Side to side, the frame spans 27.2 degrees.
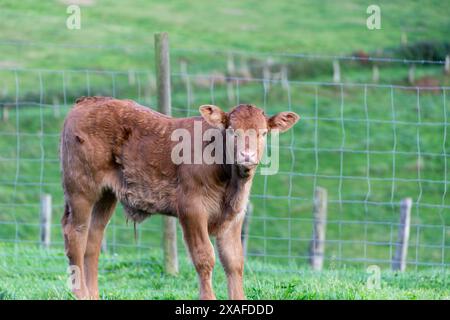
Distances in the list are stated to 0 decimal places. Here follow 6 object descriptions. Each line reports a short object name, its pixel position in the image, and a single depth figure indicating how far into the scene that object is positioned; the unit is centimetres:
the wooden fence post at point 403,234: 1509
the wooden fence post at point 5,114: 3478
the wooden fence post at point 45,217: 1681
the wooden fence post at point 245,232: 1426
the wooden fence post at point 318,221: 1503
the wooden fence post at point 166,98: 1098
